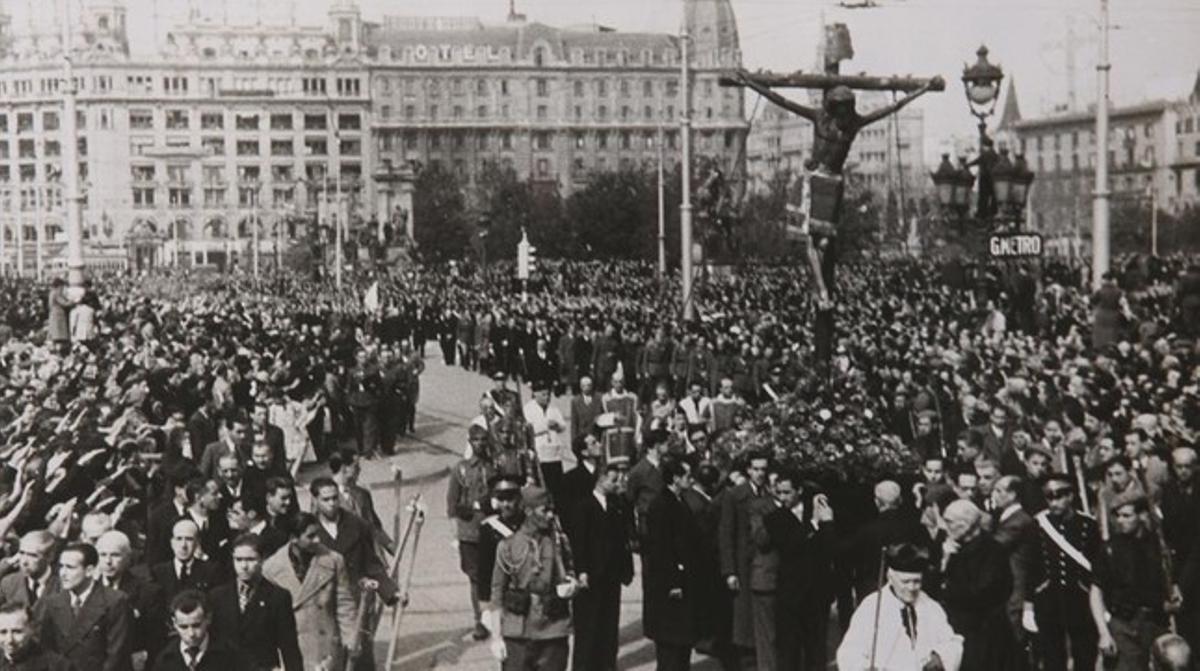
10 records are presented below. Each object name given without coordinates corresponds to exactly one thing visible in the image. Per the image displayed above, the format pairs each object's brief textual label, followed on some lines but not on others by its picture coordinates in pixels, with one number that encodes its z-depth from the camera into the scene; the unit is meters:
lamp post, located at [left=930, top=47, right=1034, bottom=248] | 17.45
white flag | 29.69
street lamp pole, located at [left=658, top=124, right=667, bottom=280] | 33.25
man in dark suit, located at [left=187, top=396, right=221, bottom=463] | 14.70
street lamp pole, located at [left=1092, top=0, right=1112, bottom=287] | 18.97
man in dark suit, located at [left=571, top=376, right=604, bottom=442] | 17.61
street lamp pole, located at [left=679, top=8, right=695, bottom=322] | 25.83
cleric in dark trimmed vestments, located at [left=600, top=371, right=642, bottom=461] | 15.38
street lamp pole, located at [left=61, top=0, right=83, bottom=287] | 19.39
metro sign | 17.59
